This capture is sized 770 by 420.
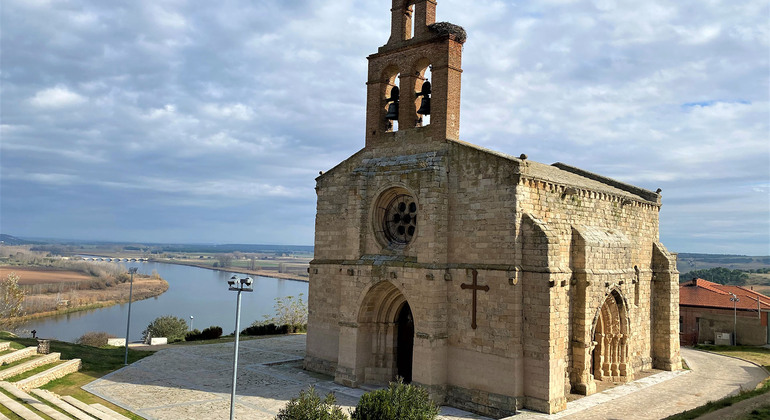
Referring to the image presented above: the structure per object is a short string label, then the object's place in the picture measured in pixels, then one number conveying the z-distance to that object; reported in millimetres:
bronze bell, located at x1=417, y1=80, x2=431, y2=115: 18234
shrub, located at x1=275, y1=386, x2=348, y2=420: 10445
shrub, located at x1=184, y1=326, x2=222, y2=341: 29391
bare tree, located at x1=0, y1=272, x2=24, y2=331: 30031
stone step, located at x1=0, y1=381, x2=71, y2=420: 12819
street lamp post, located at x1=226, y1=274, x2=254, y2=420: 11969
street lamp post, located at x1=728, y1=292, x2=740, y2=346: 29472
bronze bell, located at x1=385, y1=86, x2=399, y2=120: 19203
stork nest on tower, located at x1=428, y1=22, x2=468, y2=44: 17391
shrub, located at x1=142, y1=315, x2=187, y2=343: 36219
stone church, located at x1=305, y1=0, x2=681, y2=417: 15125
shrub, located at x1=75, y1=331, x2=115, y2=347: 31000
